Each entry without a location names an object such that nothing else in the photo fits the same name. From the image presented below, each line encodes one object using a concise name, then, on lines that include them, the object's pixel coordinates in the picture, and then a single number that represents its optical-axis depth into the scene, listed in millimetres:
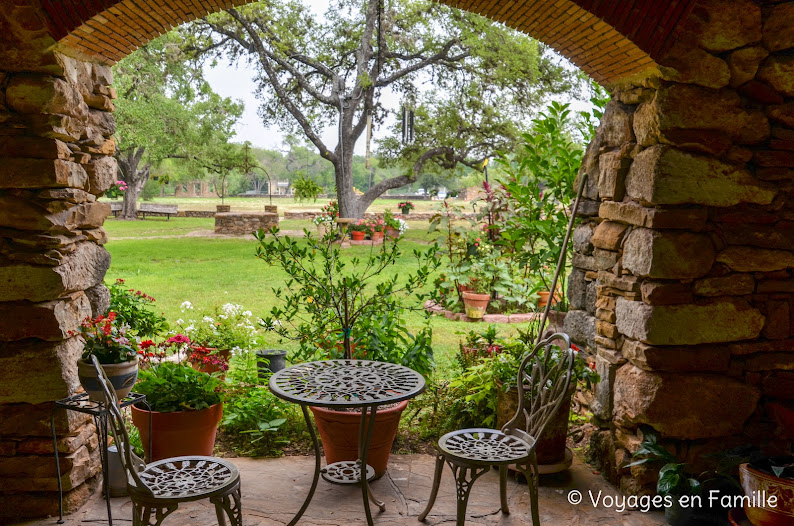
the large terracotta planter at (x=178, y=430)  2973
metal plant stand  2449
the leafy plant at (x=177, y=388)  3023
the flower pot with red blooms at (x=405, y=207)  16547
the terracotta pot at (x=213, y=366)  3787
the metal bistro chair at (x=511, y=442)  2322
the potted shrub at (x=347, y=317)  3512
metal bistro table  2447
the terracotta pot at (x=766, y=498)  2322
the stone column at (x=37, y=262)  2498
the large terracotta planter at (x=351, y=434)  3027
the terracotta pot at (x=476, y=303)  6559
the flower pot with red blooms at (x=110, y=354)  2514
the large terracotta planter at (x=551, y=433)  3051
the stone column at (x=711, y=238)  2648
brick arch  2516
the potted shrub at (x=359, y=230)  12234
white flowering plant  3994
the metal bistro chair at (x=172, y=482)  2039
